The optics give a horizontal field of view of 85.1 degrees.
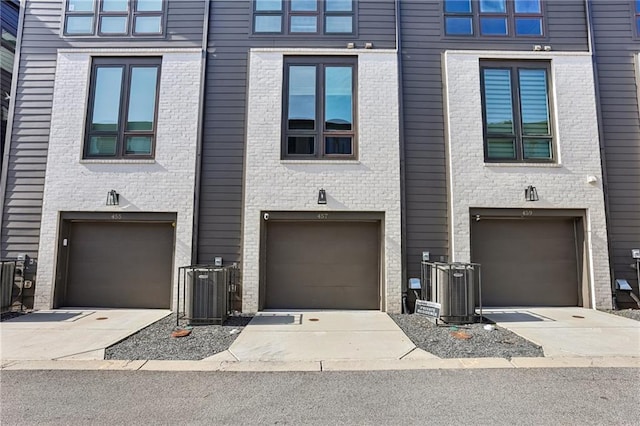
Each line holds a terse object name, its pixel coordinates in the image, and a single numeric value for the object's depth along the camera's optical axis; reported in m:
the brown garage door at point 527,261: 7.89
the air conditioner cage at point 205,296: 6.33
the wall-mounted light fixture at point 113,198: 7.63
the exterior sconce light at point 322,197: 7.62
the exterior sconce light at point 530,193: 7.72
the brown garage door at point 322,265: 7.75
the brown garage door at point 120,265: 7.79
